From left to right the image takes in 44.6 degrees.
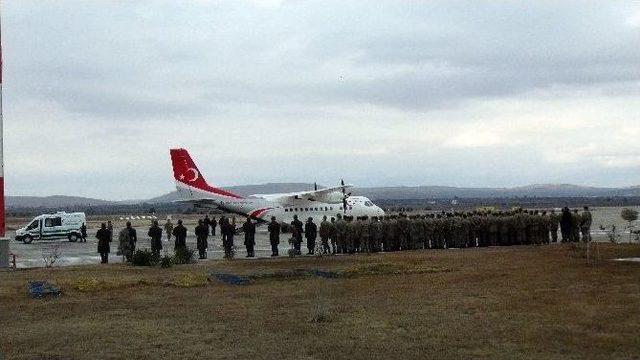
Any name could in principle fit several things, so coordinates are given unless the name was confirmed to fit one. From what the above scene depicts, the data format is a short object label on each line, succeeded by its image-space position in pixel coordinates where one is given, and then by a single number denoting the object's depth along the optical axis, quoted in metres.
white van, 46.03
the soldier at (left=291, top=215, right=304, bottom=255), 29.22
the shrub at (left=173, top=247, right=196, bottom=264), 24.78
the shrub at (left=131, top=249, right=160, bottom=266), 24.52
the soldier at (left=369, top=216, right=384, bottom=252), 28.50
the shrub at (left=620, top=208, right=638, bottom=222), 51.03
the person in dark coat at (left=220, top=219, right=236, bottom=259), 28.38
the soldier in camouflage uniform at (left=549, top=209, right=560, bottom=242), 30.12
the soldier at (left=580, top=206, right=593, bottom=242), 27.93
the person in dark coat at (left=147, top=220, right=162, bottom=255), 26.80
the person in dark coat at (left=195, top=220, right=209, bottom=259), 28.41
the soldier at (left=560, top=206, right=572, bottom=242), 29.80
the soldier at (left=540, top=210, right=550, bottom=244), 29.95
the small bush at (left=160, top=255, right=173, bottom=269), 23.73
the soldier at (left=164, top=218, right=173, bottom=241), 45.09
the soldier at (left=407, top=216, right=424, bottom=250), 29.09
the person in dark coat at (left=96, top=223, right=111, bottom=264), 26.34
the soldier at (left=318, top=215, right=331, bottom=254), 28.68
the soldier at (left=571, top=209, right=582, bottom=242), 30.03
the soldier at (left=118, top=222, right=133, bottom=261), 26.59
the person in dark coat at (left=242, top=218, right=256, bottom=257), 28.37
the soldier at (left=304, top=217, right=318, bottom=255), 28.91
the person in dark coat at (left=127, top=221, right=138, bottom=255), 26.67
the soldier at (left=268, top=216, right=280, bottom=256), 28.16
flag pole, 21.12
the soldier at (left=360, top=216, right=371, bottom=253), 28.33
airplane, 45.38
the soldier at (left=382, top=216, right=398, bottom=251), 28.90
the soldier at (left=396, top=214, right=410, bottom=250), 28.98
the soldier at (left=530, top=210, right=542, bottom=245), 29.89
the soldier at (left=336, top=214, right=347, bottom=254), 28.23
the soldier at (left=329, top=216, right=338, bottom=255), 28.44
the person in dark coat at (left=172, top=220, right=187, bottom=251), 27.23
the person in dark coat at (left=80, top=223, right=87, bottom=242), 45.00
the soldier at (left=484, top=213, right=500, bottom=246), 29.61
